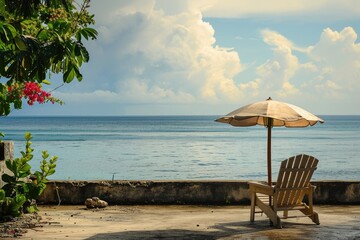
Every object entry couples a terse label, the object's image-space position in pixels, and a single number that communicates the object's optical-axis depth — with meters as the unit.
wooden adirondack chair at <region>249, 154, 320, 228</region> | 7.99
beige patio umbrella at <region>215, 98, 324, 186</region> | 7.97
